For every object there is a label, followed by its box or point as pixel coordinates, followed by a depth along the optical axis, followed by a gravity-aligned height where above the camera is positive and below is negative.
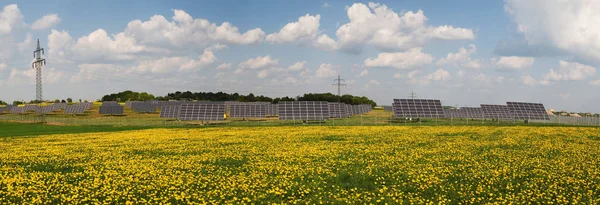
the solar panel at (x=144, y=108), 122.06 +0.40
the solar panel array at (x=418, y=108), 65.94 -0.02
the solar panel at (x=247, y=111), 81.36 -0.43
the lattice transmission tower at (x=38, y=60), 117.35 +13.97
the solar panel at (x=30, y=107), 129.96 +0.74
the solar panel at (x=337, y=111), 80.85 -0.53
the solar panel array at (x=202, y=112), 66.62 -0.49
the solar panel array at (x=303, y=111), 64.75 -0.38
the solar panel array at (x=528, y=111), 71.81 -0.62
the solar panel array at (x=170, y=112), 82.94 -0.58
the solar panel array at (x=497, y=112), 73.44 -0.80
